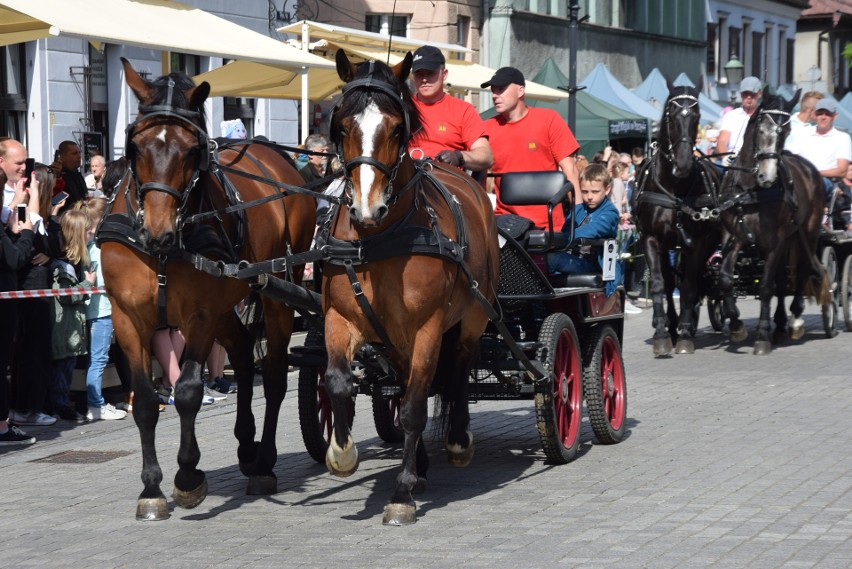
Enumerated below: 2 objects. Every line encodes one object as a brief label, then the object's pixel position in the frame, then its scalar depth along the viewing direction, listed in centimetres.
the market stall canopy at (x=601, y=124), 2739
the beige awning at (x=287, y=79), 1752
